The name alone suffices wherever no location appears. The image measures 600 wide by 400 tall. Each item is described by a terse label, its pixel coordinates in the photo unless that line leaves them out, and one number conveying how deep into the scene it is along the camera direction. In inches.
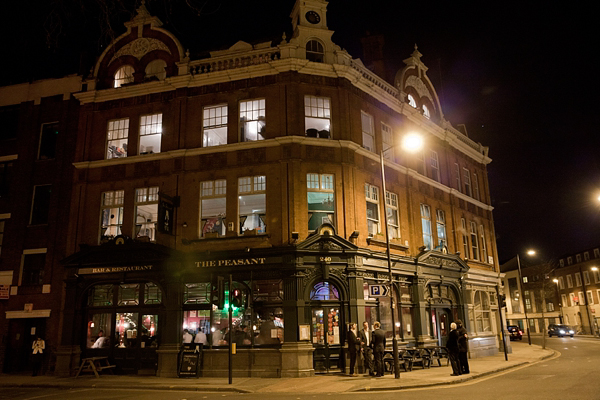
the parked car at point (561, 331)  2139.5
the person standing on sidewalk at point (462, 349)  639.8
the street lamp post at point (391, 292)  625.6
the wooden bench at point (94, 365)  708.7
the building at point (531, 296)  2706.7
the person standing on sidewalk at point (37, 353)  772.0
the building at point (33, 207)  844.6
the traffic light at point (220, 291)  615.5
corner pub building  727.7
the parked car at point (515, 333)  1850.4
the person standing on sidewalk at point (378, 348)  653.3
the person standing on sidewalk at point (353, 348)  679.1
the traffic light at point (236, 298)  619.2
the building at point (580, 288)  2362.2
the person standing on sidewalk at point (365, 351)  668.7
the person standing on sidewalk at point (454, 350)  647.1
